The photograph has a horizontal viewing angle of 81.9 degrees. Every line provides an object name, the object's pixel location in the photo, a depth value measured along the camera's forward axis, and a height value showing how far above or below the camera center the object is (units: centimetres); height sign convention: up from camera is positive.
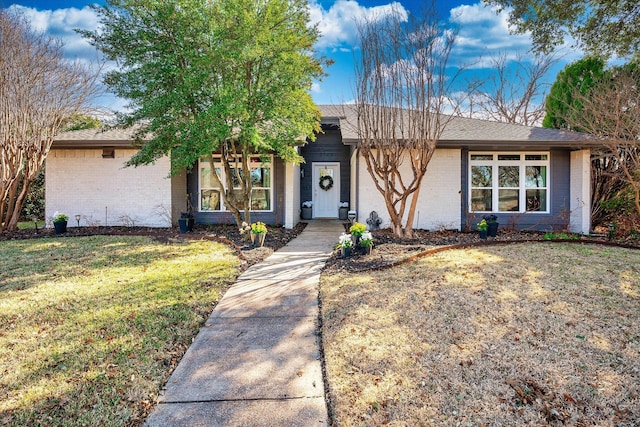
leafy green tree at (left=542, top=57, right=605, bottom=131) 1233 +390
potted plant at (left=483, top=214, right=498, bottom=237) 933 -77
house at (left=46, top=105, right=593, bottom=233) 1064 +41
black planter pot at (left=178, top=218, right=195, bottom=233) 1048 -77
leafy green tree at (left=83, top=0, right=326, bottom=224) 750 +277
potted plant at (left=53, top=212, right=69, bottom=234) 1023 -66
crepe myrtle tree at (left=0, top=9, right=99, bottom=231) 970 +281
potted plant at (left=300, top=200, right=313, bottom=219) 1440 -50
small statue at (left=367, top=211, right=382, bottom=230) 1043 -68
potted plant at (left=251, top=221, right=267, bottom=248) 826 -83
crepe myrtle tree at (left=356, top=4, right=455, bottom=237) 797 +251
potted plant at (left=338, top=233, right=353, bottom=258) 691 -89
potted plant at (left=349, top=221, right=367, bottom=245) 713 -65
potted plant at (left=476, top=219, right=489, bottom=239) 894 -78
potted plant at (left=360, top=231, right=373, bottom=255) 702 -88
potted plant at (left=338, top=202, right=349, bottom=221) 1430 -51
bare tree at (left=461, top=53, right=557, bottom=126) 2189 +638
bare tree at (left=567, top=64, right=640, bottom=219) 838 +183
